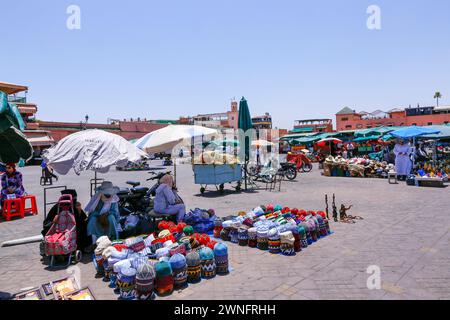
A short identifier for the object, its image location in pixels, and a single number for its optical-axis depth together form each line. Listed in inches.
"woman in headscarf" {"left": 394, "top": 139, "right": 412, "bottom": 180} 560.1
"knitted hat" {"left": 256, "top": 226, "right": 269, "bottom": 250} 213.6
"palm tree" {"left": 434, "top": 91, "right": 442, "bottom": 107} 3053.6
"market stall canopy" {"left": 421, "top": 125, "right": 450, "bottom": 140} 595.5
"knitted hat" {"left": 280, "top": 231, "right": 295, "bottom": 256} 200.2
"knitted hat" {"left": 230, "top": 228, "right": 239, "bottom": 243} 233.0
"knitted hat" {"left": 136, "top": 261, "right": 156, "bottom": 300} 148.5
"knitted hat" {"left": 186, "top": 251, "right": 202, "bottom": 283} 166.4
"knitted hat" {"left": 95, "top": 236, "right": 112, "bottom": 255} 181.2
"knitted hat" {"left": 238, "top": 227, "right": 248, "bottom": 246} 225.1
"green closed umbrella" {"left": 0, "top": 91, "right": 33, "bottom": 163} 136.6
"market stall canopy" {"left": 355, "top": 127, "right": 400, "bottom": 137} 941.4
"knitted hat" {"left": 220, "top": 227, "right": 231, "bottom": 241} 241.0
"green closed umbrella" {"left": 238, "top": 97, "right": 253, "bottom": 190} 406.6
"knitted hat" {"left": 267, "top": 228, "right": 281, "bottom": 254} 205.5
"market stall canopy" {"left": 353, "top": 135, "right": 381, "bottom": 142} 931.5
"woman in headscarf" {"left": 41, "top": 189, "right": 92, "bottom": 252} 211.3
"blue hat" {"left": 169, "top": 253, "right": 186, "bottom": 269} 160.6
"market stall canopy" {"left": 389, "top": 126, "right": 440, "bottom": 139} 559.2
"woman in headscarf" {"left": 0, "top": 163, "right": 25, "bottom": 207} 351.3
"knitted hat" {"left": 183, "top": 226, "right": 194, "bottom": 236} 224.5
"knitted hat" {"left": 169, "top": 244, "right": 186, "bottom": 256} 179.0
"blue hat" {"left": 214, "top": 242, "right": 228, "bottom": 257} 174.8
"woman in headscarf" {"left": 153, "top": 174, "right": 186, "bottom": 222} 257.0
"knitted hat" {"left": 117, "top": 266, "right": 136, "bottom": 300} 148.7
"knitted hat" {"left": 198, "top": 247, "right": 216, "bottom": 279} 171.3
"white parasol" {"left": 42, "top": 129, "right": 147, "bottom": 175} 217.5
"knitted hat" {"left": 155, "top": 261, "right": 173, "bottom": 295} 153.5
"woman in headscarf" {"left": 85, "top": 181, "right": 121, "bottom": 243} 229.5
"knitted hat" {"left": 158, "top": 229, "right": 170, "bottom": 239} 216.1
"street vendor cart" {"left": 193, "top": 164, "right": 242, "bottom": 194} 441.2
